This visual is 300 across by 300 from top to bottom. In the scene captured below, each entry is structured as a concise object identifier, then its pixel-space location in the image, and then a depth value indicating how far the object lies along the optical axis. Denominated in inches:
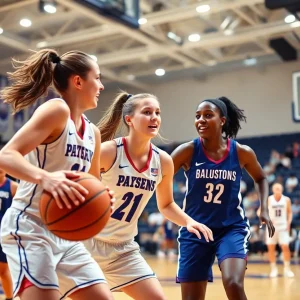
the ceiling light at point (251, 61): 722.2
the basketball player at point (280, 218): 391.6
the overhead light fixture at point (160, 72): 750.5
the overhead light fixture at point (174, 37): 600.6
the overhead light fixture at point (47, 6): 471.8
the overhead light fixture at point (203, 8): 500.1
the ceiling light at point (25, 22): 567.5
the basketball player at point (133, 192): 131.6
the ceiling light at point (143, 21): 521.5
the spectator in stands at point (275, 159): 656.3
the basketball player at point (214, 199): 154.6
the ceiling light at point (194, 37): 600.4
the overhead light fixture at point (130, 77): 782.5
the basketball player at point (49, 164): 93.5
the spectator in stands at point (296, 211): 572.7
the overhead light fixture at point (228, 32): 583.6
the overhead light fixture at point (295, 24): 551.5
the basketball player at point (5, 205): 225.8
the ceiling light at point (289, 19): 545.5
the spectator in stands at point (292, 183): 611.2
